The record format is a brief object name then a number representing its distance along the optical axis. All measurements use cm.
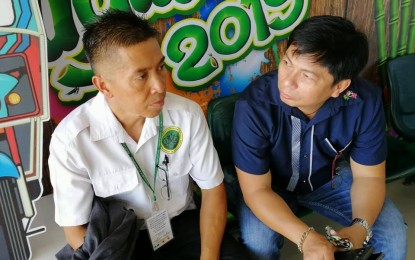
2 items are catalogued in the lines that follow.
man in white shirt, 129
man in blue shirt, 144
